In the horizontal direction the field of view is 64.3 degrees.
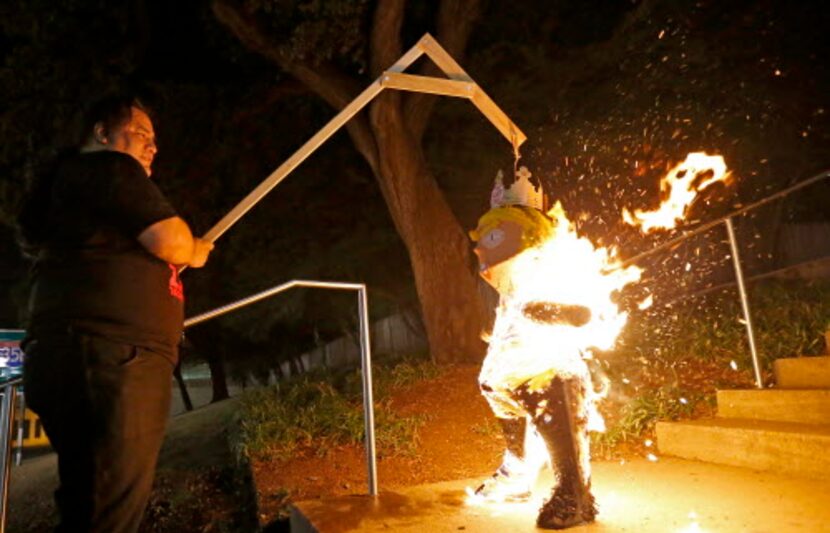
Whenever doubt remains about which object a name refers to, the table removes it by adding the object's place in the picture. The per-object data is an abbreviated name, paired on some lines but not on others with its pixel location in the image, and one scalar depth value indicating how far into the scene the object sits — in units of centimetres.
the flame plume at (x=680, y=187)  454
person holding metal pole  194
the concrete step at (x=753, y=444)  361
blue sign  955
